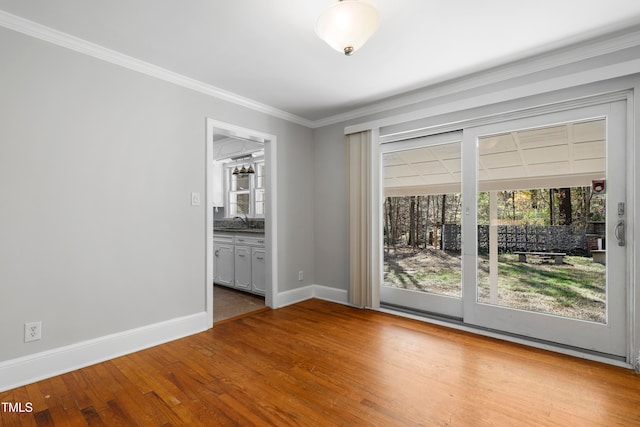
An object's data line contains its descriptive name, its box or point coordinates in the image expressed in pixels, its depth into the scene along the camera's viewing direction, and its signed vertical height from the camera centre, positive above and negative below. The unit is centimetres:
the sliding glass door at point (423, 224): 345 -13
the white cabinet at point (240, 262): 448 -75
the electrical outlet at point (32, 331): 223 -85
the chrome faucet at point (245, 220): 533 -12
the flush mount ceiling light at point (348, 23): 176 +110
